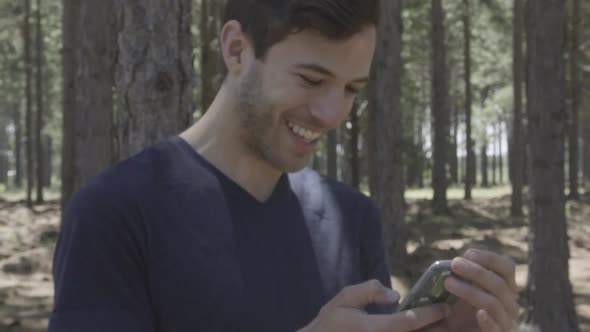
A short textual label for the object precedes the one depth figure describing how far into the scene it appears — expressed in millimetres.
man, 1678
